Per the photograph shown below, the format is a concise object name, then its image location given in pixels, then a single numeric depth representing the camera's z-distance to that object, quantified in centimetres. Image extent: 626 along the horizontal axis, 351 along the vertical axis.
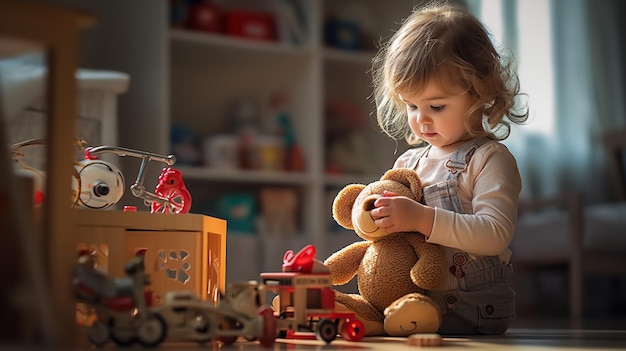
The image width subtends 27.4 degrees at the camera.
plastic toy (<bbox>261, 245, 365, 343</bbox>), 154
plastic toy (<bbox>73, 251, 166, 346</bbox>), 141
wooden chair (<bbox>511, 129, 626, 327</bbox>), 330
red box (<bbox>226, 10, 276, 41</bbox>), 311
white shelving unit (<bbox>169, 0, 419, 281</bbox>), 301
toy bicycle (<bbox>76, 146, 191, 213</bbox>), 169
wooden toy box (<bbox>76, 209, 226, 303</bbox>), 159
